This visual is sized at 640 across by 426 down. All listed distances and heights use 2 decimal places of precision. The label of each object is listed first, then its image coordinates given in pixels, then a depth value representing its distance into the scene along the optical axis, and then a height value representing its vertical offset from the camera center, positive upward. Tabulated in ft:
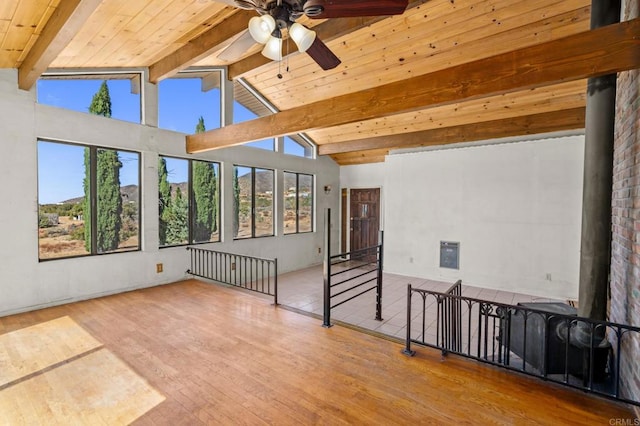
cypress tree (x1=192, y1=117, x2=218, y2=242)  18.11 +0.35
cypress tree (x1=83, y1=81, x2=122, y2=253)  14.08 +0.57
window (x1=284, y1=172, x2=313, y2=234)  23.72 +0.26
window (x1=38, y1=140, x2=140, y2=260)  13.03 +0.16
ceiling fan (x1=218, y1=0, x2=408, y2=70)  6.61 +4.48
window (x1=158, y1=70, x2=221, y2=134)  16.69 +6.06
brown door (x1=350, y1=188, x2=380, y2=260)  26.37 -0.94
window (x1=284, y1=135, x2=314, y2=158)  23.49 +4.82
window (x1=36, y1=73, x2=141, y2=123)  13.02 +5.20
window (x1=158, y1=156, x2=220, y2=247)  16.71 +0.22
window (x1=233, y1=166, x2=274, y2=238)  20.15 +0.26
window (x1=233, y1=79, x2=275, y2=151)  19.45 +6.79
